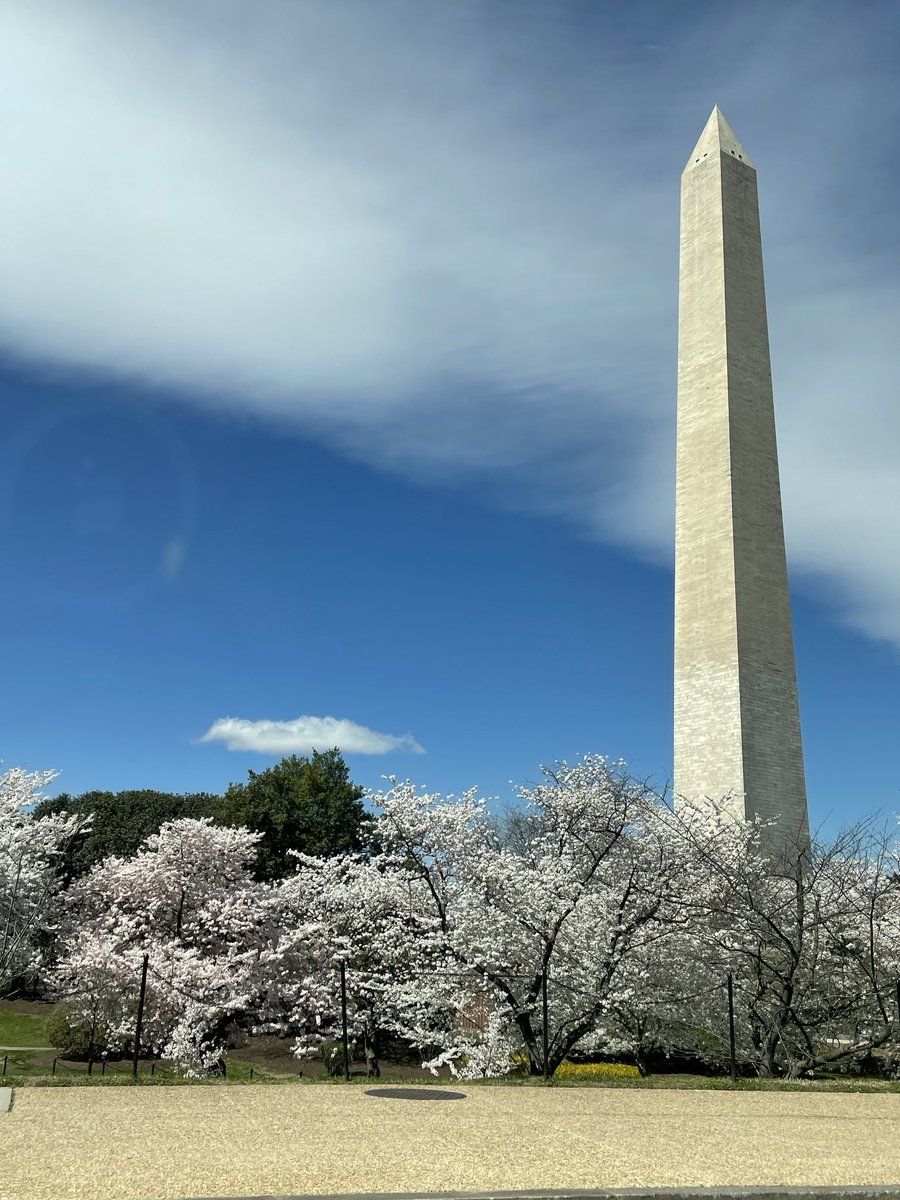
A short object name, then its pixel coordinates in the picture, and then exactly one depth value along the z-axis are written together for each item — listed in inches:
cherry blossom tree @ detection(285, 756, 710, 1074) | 613.0
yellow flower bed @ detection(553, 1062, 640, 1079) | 679.1
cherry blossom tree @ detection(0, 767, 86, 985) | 932.0
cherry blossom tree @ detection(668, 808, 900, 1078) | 637.3
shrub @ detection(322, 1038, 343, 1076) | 878.9
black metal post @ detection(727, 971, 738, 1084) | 518.0
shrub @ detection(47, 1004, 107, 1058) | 944.9
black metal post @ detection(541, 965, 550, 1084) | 514.9
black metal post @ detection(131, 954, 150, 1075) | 475.8
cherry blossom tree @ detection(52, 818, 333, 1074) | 813.2
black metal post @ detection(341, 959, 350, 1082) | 532.4
